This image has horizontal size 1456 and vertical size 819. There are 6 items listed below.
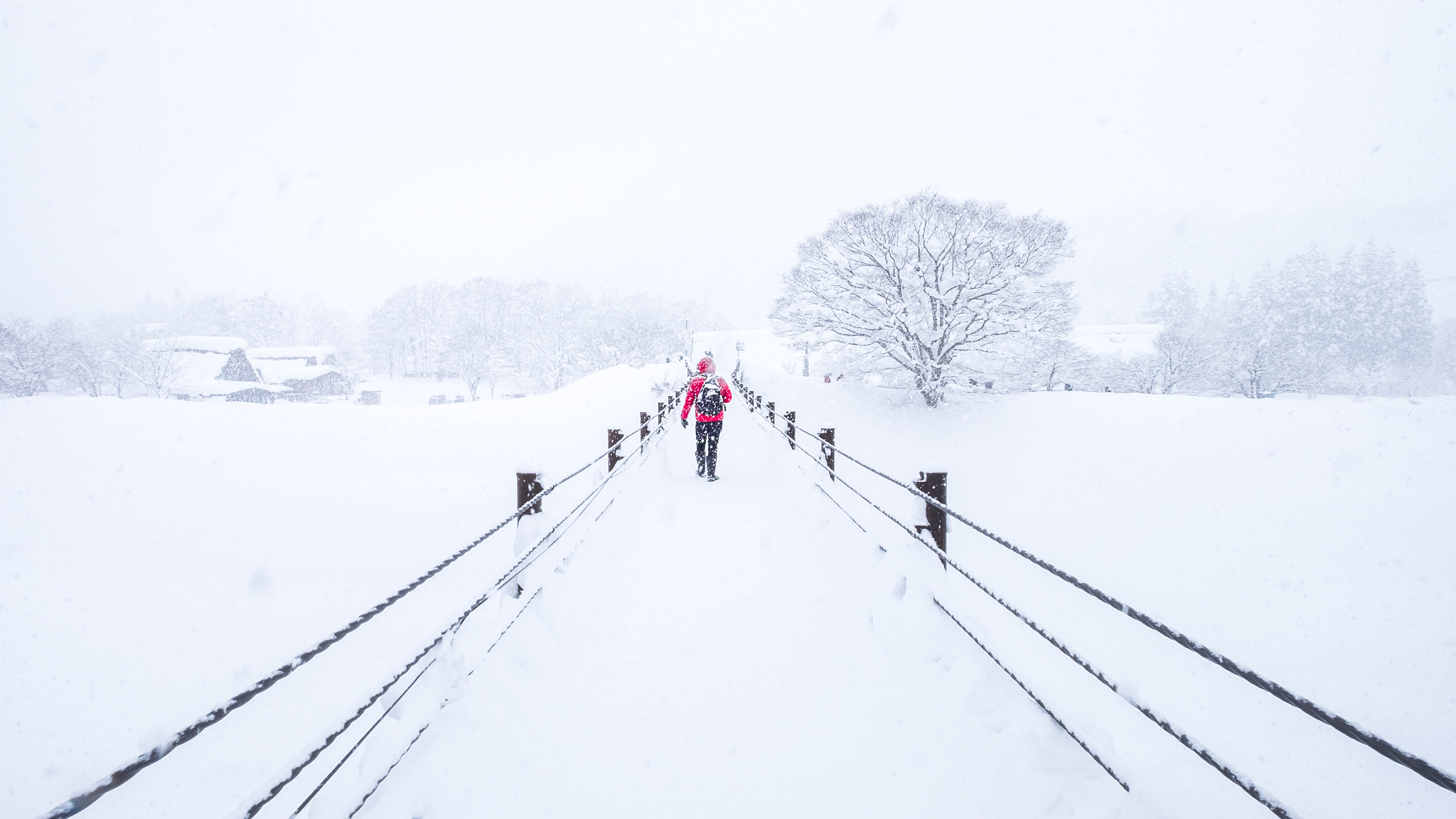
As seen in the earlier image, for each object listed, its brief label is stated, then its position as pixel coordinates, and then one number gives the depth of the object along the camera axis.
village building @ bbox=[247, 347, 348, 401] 55.81
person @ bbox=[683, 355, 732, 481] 8.92
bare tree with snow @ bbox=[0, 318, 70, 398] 39.38
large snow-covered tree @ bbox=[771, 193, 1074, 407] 23.38
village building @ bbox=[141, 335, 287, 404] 47.12
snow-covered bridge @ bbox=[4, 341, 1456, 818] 2.64
